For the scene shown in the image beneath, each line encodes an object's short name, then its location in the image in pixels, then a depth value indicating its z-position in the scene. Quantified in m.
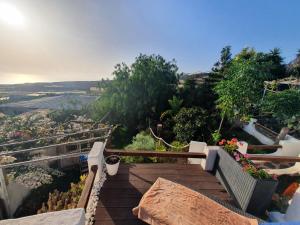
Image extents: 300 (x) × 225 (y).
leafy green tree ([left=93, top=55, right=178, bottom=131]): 13.18
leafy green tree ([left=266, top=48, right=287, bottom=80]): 18.74
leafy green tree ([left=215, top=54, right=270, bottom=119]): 7.36
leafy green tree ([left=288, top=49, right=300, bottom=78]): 17.28
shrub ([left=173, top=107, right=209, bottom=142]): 9.64
